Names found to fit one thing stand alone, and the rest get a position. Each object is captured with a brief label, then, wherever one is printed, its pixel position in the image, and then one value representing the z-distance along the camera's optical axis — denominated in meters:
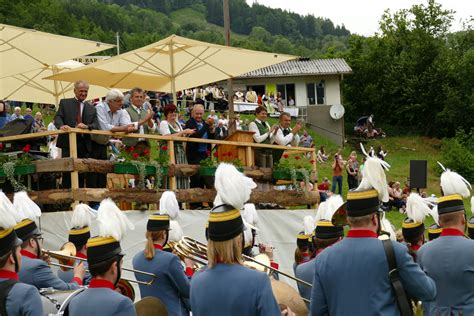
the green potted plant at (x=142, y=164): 14.59
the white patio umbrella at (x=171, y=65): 17.88
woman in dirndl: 15.63
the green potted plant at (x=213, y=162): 15.70
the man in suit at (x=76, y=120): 14.26
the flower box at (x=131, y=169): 14.44
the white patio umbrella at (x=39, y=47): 17.28
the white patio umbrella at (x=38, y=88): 20.25
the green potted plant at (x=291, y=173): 16.95
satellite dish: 58.44
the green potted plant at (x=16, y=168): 13.98
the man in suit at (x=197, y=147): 16.11
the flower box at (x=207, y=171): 15.68
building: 60.16
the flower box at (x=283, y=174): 16.95
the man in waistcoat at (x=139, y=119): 15.05
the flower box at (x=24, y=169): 14.02
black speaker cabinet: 24.33
